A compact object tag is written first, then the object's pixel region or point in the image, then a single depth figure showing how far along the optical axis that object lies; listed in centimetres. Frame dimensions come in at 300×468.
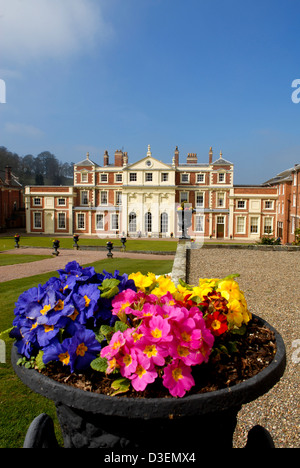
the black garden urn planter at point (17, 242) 2248
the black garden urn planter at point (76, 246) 2236
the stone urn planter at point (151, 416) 132
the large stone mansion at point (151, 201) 3847
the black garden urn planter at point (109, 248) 1742
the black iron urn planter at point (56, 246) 1862
